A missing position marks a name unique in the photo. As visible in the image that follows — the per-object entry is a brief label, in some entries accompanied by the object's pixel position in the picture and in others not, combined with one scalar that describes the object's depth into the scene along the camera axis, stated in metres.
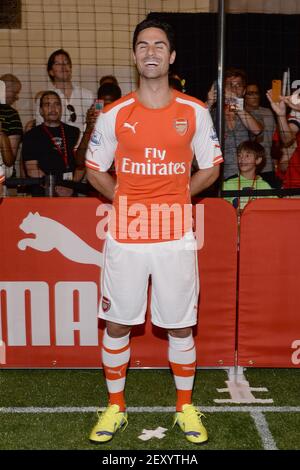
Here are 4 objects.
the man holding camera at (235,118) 6.04
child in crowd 5.64
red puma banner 4.68
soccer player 3.70
